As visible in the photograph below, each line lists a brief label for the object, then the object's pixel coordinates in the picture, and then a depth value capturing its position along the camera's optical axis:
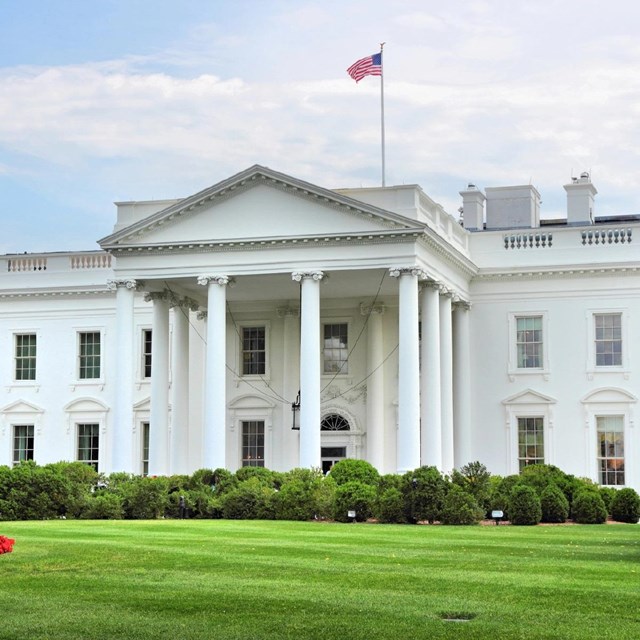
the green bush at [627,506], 34.75
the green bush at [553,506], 32.78
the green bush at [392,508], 31.52
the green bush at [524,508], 31.78
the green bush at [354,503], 32.28
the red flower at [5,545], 20.14
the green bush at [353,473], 36.16
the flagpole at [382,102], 44.28
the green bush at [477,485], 32.56
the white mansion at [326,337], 39.91
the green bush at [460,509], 30.78
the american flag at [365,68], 43.84
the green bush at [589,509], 32.66
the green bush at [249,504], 33.56
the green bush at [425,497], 31.09
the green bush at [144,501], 33.97
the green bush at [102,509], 33.41
